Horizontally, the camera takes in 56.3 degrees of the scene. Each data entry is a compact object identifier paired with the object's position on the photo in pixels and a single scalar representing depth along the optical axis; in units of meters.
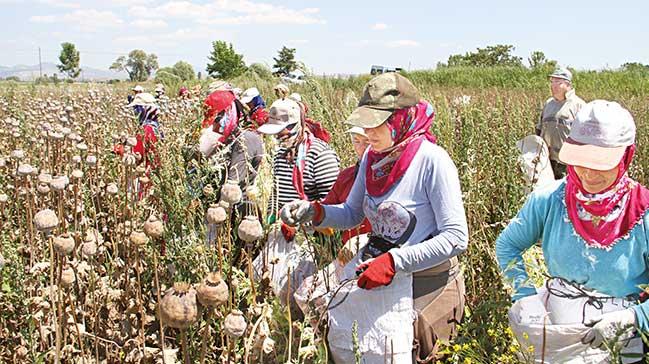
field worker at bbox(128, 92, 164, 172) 3.53
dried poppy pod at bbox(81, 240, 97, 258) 1.78
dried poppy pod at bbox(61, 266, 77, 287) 1.56
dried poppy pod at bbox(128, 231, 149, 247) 1.66
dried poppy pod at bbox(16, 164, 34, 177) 2.61
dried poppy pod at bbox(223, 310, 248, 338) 1.23
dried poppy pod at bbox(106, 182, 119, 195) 2.67
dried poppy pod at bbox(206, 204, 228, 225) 1.45
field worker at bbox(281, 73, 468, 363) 1.92
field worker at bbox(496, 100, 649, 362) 1.65
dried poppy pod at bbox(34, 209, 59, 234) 1.54
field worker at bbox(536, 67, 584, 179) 5.28
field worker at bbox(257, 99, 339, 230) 2.99
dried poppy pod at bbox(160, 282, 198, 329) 1.02
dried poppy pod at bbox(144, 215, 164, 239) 1.53
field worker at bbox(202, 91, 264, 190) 3.33
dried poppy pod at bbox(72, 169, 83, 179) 2.36
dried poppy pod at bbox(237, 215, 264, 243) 1.42
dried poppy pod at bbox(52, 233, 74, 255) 1.45
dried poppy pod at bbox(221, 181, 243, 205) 1.57
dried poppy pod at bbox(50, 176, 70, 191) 1.98
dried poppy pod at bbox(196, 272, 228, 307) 1.07
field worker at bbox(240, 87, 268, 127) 4.42
